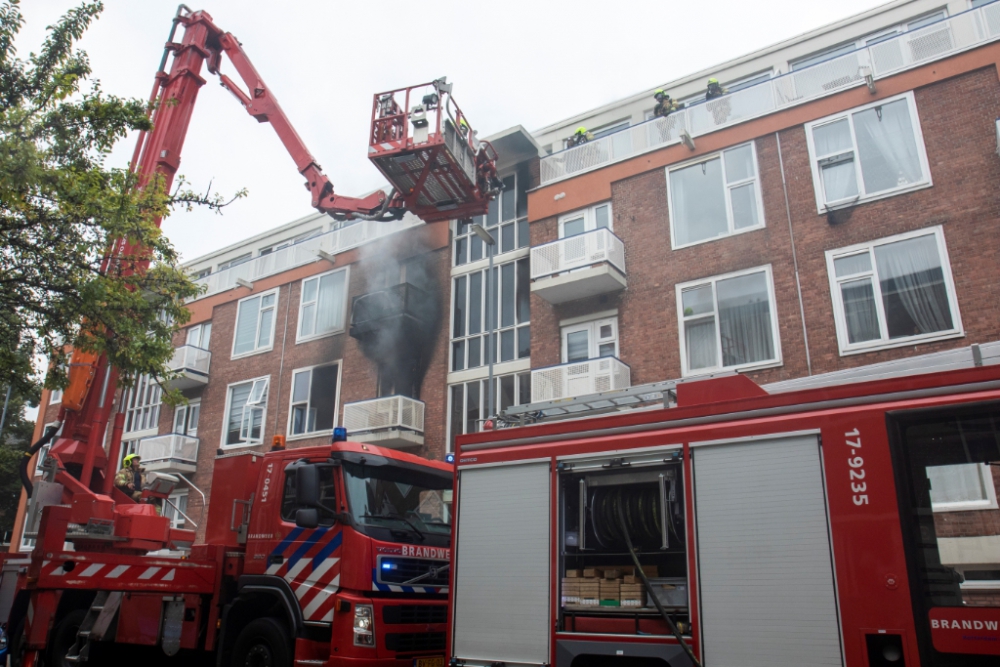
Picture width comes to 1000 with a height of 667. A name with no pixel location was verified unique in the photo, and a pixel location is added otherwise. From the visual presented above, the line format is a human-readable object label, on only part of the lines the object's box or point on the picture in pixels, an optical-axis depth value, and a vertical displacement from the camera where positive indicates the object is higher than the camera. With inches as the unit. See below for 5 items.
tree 354.9 +170.2
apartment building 584.7 +311.5
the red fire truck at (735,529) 188.4 +21.6
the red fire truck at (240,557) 301.3 +17.8
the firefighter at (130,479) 433.1 +65.0
